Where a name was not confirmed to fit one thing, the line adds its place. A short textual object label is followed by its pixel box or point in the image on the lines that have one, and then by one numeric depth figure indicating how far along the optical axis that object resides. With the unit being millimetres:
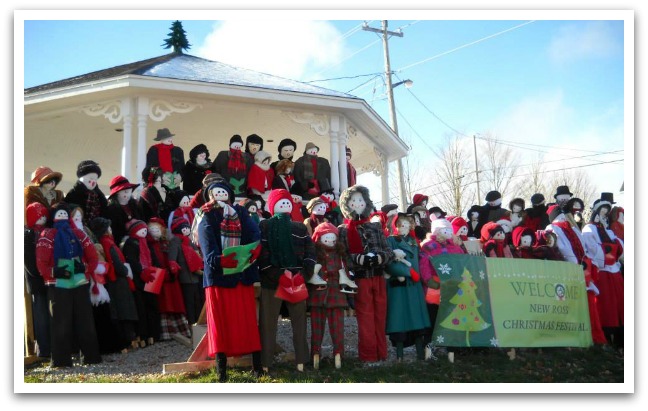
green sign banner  8047
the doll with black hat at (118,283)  8477
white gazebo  11953
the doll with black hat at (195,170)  12078
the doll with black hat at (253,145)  12617
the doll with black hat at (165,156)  11766
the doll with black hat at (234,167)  11875
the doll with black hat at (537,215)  11820
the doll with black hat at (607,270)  9773
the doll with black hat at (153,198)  9969
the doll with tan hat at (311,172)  12516
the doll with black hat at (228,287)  7016
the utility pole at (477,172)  31566
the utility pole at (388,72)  23688
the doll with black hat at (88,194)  9086
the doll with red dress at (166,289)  9219
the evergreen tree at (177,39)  15789
